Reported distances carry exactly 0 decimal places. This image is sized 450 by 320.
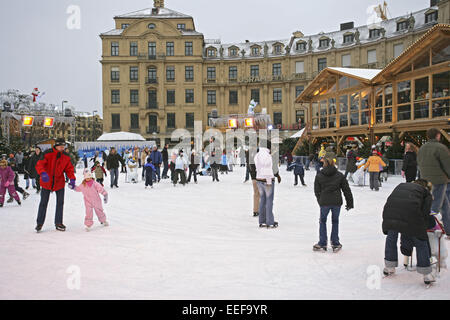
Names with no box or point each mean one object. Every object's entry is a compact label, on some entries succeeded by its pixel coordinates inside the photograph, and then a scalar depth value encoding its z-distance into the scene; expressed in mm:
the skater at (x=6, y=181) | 9914
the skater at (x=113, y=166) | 14730
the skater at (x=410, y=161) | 9688
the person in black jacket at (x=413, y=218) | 3924
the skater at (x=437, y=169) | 5625
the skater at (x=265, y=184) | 7047
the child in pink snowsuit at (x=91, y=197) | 7078
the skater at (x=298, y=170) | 14445
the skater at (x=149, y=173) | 14141
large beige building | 45531
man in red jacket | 6805
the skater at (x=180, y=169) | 15281
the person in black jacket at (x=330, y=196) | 5318
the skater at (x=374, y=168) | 12635
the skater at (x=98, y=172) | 13827
